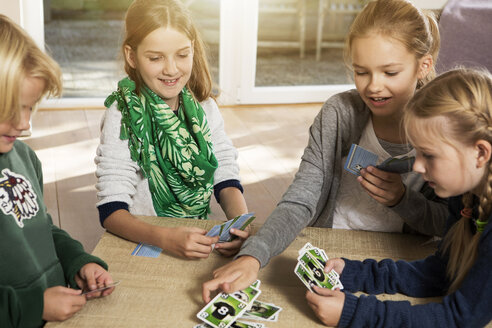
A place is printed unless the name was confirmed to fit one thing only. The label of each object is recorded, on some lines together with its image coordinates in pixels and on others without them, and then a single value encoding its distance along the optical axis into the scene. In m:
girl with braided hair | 1.23
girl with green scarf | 1.82
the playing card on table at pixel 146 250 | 1.53
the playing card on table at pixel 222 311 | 1.22
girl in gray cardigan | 1.62
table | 1.26
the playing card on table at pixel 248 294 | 1.30
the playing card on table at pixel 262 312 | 1.27
